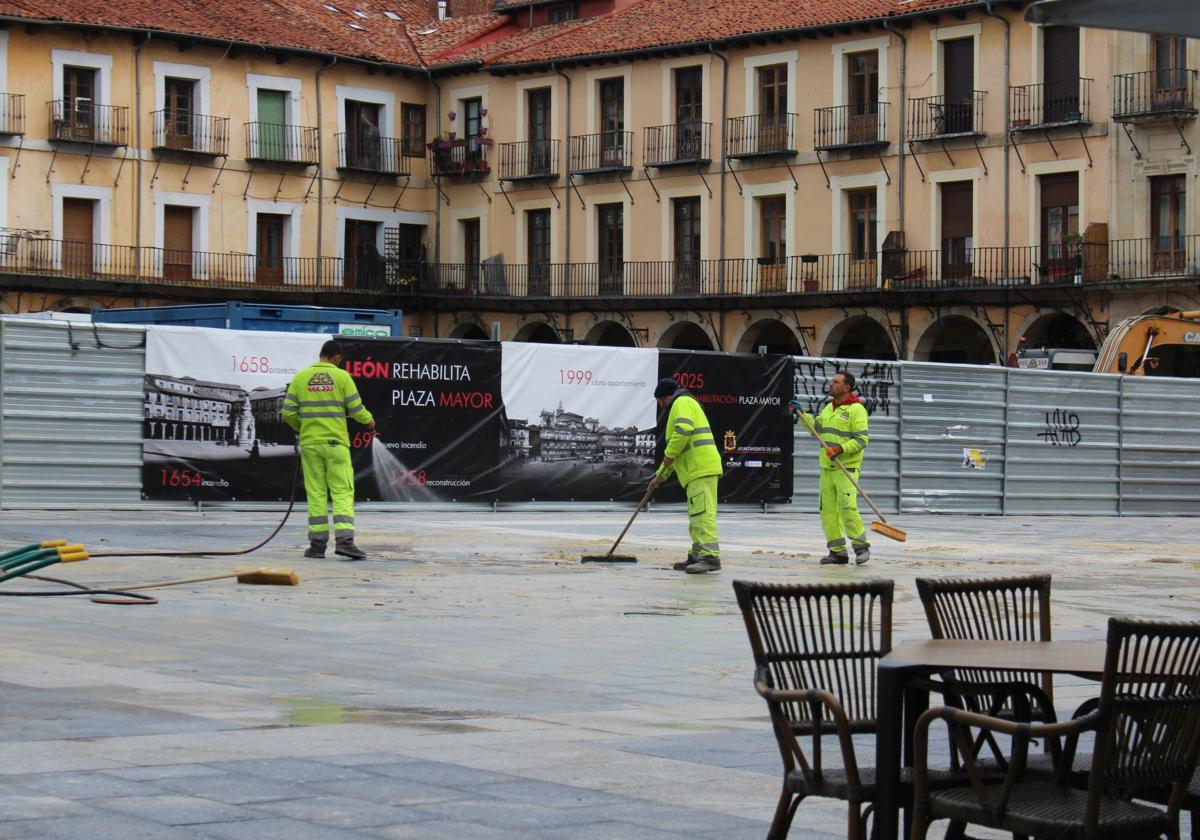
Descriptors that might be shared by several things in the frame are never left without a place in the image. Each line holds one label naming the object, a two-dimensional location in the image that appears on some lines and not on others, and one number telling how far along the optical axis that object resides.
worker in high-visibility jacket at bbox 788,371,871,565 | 18.75
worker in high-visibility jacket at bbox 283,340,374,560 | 17.06
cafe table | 5.29
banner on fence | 23.81
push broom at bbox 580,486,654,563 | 18.16
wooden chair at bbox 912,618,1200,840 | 4.90
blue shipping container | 29.12
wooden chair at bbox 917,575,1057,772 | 5.77
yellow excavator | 36.94
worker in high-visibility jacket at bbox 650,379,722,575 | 17.00
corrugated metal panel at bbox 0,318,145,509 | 22.50
